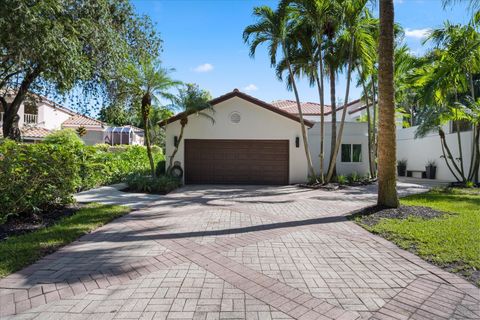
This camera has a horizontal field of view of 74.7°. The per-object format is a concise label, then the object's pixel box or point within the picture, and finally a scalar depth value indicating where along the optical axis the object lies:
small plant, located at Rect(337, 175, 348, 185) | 15.65
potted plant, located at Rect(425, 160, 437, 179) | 19.45
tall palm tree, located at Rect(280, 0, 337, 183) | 12.51
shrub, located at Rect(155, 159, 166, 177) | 17.00
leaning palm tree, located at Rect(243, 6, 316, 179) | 12.92
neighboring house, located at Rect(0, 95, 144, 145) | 28.26
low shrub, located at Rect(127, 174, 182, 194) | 12.50
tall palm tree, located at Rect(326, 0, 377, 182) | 12.27
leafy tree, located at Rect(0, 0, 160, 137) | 7.87
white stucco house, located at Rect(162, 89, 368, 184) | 15.82
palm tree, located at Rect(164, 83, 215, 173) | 14.02
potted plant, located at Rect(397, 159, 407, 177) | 22.69
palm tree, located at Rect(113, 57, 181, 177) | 12.52
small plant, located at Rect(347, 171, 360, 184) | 16.38
